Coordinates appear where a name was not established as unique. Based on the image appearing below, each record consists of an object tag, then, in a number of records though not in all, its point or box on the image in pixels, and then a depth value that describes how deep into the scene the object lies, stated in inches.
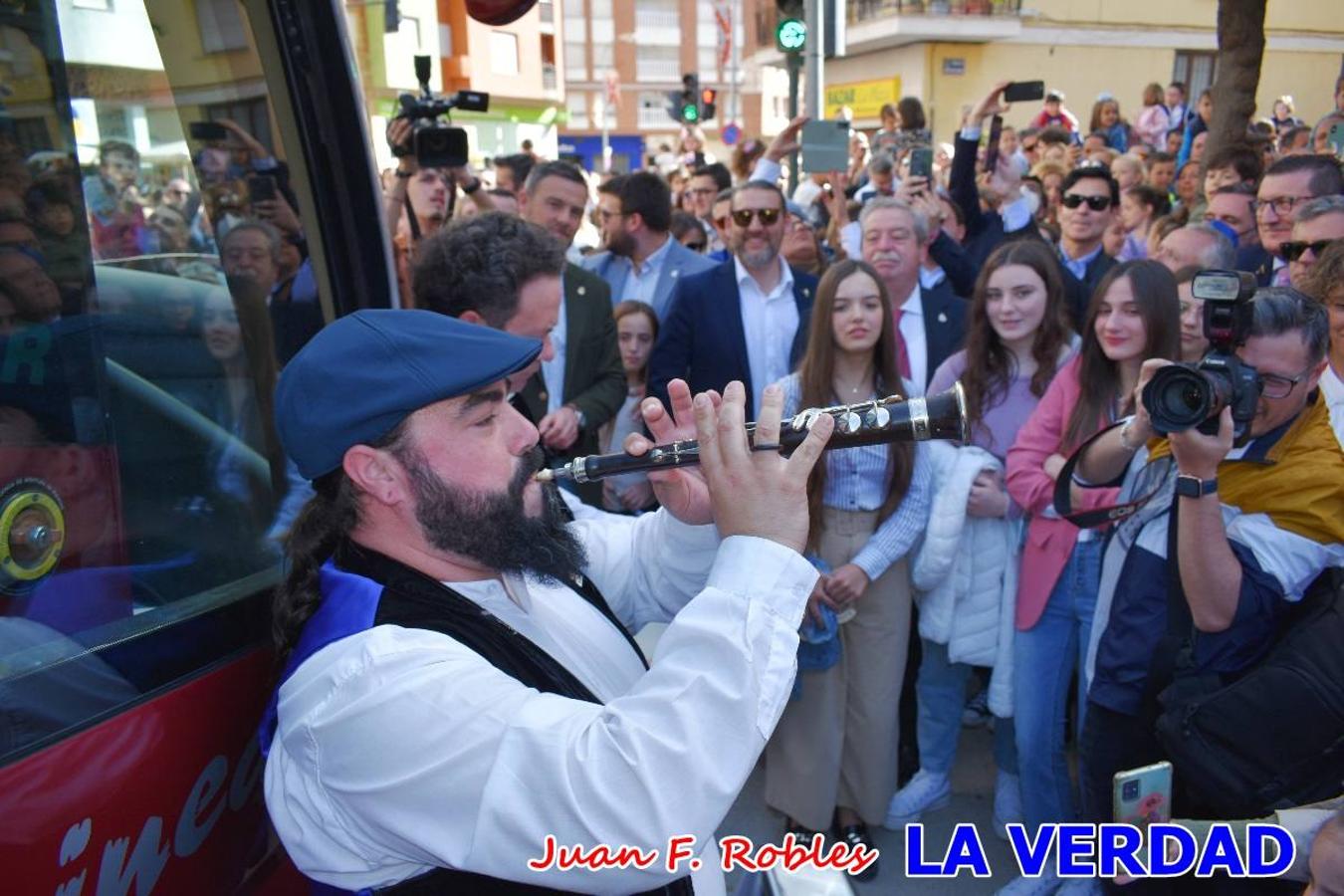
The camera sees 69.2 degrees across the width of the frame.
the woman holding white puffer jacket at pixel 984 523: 132.6
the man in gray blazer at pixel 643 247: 218.5
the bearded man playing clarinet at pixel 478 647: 55.0
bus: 59.7
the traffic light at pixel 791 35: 298.2
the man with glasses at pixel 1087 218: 201.9
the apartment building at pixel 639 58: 2053.4
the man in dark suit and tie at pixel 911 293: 168.9
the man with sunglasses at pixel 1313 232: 137.8
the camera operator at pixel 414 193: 191.3
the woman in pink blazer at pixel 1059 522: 123.1
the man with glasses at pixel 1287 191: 172.1
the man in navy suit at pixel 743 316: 176.7
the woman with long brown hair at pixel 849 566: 132.2
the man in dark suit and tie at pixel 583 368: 158.7
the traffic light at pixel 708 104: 641.6
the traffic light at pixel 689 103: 633.6
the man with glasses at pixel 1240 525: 89.8
